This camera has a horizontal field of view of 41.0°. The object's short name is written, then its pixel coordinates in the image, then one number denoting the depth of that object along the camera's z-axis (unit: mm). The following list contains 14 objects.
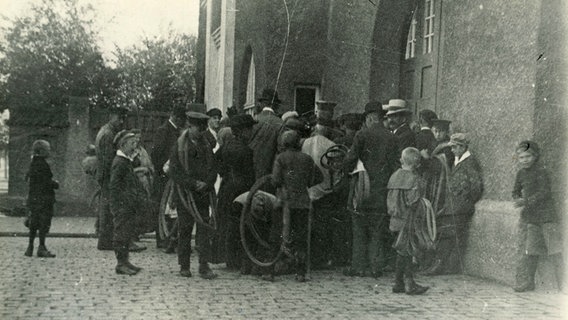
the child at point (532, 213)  8516
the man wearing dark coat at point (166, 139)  11125
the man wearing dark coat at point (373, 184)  9156
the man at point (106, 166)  10883
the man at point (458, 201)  9570
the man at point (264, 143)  9469
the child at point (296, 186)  8719
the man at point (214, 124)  11090
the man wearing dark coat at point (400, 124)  9273
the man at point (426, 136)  9664
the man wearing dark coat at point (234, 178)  9109
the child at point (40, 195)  10094
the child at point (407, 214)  8141
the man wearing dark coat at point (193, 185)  8812
